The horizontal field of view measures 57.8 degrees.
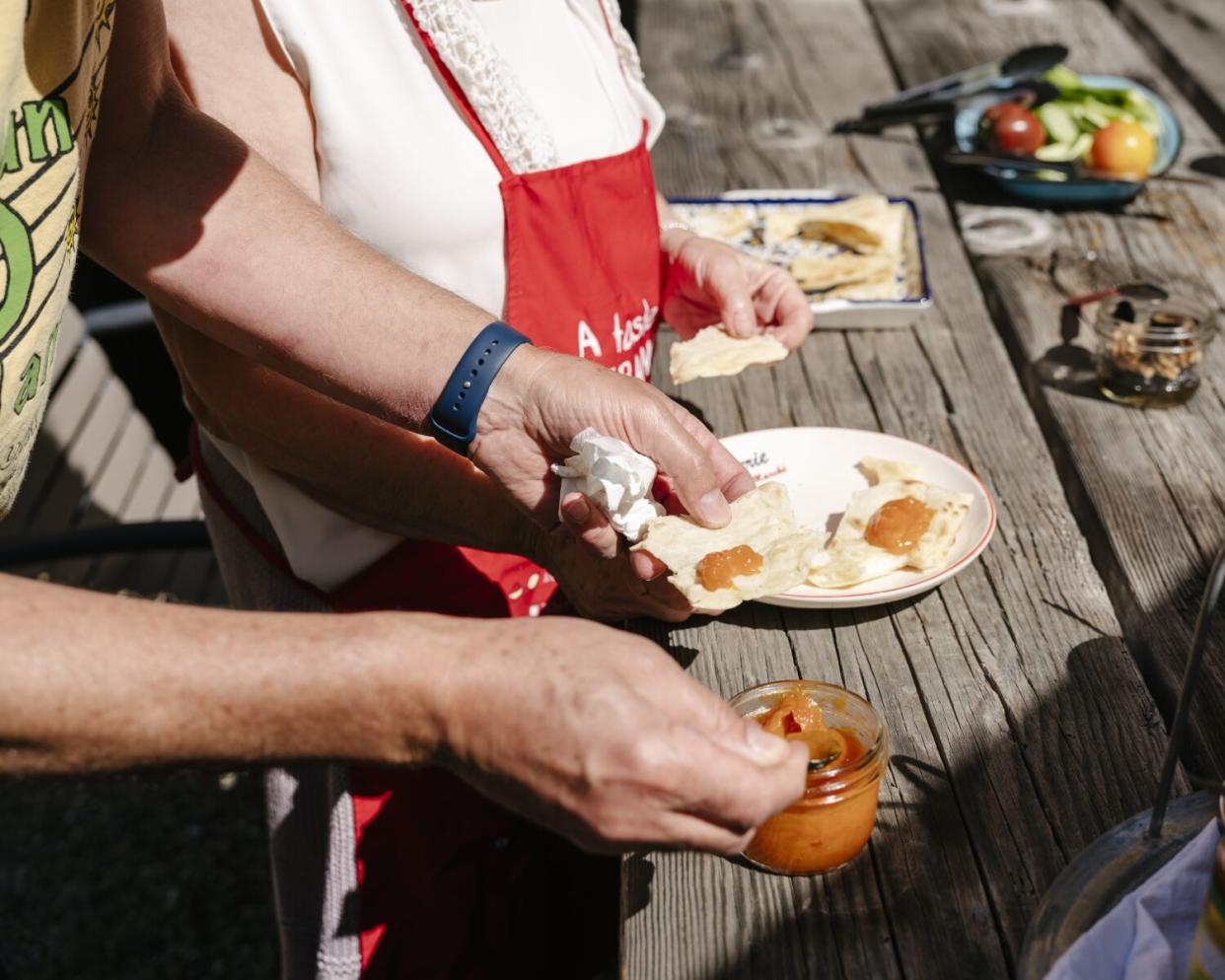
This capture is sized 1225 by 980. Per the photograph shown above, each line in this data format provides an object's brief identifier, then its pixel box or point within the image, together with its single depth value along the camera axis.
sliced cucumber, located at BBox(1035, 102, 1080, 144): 3.09
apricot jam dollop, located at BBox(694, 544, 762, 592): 1.44
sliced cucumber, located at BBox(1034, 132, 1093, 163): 3.05
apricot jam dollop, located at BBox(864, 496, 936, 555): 1.62
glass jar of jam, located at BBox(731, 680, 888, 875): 1.16
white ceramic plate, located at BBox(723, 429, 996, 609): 1.70
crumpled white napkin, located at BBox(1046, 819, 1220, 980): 0.95
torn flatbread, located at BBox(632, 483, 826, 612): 1.44
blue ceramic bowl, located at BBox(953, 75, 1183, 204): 2.81
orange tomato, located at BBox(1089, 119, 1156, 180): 2.89
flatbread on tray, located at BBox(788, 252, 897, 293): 2.45
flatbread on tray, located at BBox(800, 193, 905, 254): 2.56
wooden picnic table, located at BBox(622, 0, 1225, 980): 1.16
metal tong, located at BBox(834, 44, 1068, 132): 3.28
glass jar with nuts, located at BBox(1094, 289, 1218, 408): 2.02
